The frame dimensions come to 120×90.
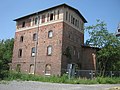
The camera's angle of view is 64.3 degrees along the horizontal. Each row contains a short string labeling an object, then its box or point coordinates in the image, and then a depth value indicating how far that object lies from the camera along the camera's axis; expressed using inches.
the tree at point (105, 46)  648.0
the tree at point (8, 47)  920.4
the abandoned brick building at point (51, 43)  627.7
